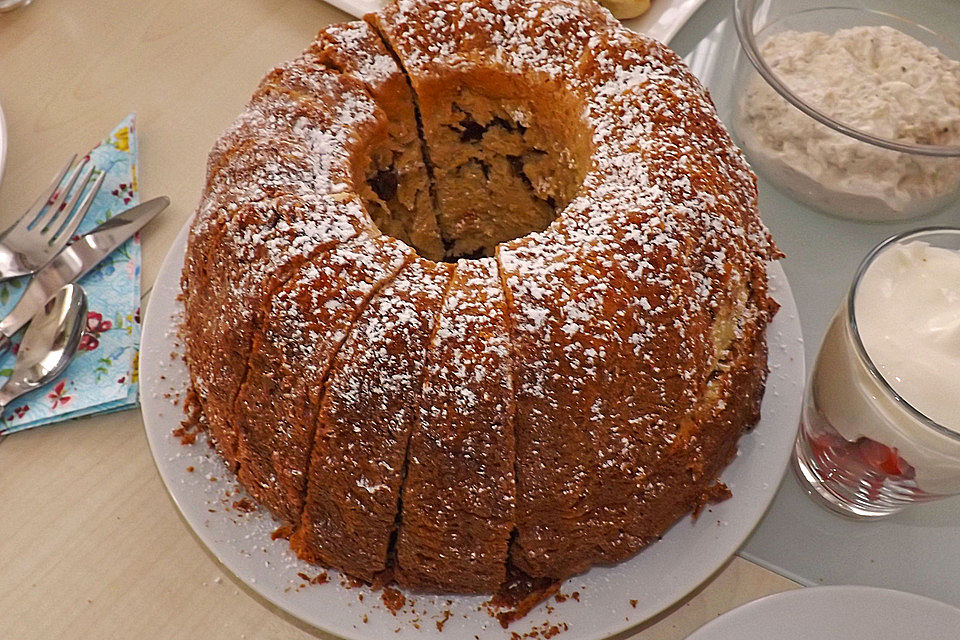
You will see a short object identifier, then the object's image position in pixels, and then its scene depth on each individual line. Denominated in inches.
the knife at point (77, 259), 24.8
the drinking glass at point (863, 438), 20.8
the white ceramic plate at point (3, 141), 27.2
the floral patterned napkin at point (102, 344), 24.4
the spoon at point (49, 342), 24.3
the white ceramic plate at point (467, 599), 21.4
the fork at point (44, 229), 25.6
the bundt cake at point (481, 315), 20.3
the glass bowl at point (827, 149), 25.8
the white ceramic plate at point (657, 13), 29.4
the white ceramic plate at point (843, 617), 21.3
